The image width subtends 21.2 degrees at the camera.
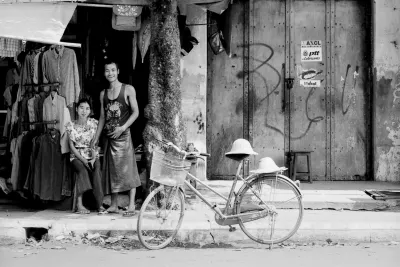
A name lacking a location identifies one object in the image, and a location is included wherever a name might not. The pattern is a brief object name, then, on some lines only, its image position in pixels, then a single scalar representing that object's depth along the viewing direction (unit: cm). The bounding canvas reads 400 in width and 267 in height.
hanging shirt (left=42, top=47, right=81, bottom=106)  1540
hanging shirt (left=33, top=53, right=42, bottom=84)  1561
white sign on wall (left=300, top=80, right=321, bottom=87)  1874
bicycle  1168
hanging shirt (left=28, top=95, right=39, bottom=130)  1541
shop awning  1346
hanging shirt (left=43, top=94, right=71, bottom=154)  1515
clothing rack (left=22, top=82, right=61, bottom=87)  1540
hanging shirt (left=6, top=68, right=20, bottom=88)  1715
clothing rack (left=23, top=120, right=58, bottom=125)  1512
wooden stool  1821
